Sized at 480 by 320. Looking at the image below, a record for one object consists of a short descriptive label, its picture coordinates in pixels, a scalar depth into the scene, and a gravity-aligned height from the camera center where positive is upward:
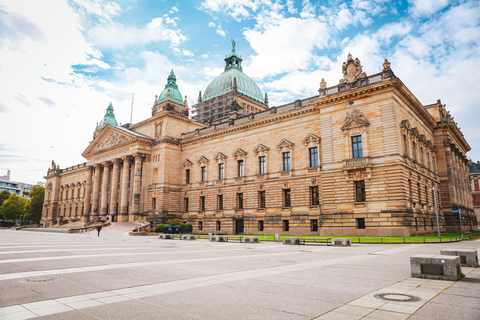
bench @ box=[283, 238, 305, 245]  27.25 -1.94
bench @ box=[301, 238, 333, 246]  27.39 -1.98
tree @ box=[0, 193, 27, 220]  105.88 +2.71
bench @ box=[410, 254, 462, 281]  9.91 -1.51
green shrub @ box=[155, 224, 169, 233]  49.93 -1.66
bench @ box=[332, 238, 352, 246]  25.61 -1.89
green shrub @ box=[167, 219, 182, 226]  50.58 -0.77
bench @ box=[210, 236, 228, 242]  32.03 -2.10
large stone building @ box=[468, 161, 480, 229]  95.12 +8.61
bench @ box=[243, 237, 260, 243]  29.64 -2.03
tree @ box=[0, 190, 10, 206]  128.38 +7.87
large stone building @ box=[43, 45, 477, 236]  35.88 +7.64
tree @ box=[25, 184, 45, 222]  106.25 +3.72
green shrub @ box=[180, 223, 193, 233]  50.91 -1.68
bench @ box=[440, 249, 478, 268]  12.52 -1.44
